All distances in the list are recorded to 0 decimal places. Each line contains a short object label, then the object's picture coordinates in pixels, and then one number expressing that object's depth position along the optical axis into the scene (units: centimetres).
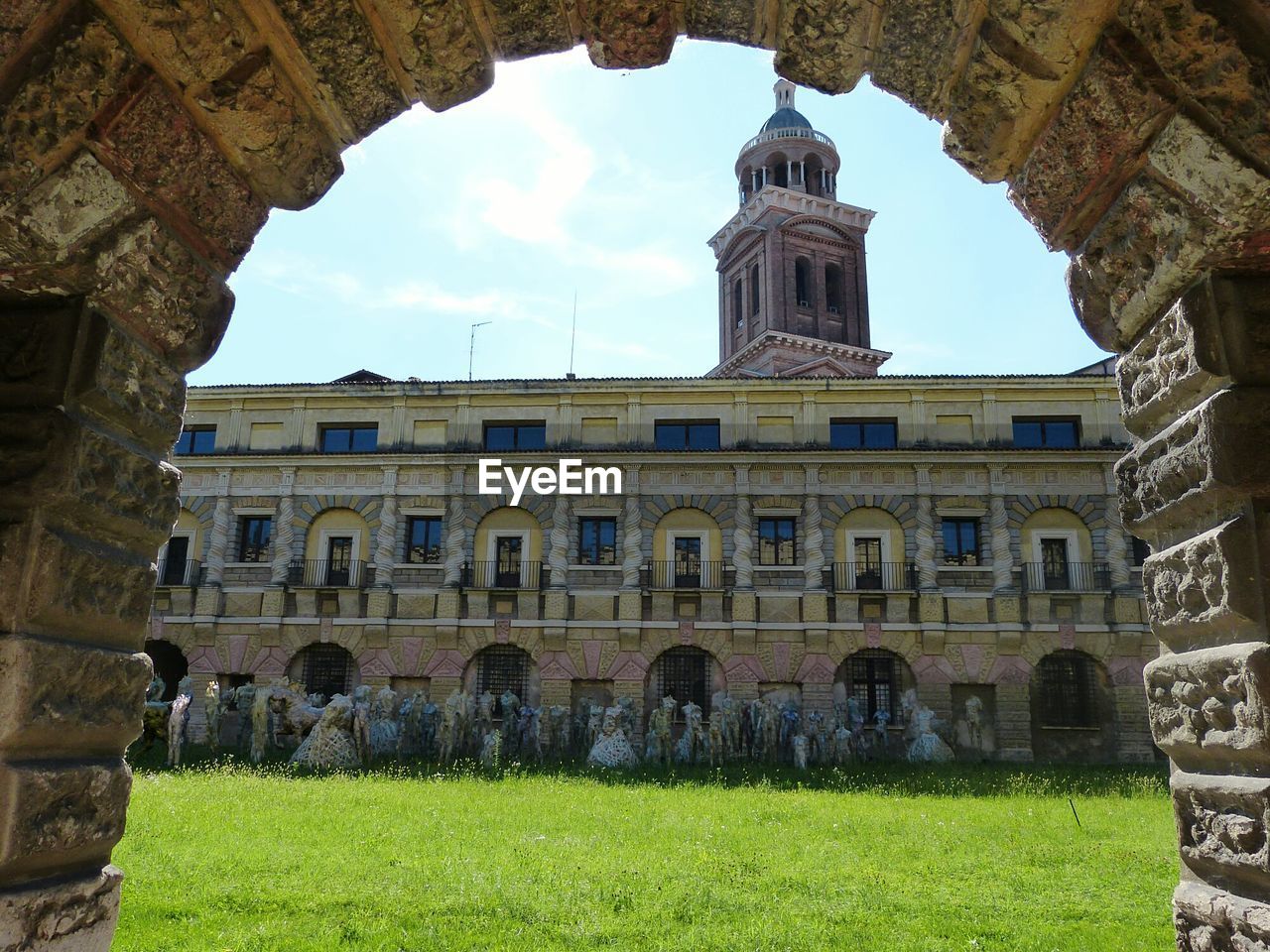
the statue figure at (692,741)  2092
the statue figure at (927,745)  2186
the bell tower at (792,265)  3894
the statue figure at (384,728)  2073
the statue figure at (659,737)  2092
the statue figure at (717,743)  2086
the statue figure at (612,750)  1938
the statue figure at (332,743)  1788
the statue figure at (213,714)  2167
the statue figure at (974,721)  2339
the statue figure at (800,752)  1997
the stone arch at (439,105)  252
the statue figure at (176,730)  1852
